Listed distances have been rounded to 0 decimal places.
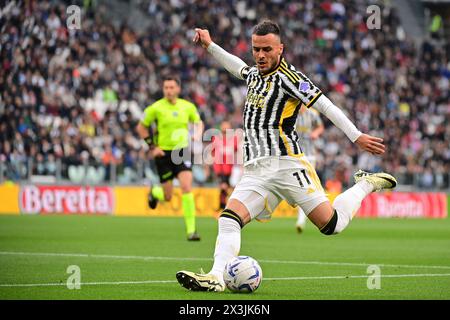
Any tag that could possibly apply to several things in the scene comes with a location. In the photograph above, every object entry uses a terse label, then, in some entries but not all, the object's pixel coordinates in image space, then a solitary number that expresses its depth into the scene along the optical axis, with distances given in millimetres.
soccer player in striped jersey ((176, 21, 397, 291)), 16641
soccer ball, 16547
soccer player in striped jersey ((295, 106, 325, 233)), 36187
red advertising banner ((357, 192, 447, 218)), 57531
